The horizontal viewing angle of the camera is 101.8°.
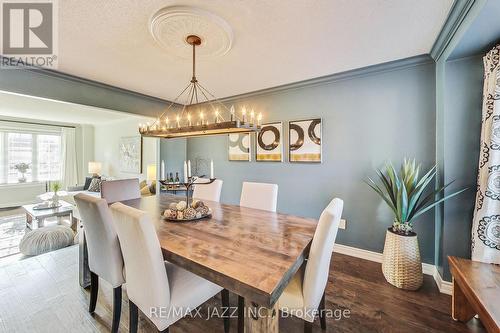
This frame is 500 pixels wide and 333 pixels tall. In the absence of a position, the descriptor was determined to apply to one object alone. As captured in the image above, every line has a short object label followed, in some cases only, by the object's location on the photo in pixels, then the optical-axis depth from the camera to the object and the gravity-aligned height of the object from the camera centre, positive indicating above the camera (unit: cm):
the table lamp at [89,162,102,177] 582 -8
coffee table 347 -86
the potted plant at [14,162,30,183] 543 -8
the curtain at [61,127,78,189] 618 +22
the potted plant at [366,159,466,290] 193 -67
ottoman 265 -102
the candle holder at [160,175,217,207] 178 -16
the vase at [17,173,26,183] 550 -39
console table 111 -78
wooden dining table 88 -48
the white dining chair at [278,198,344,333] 113 -64
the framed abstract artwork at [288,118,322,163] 280 +36
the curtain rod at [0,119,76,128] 529 +115
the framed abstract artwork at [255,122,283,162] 312 +35
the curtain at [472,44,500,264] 157 -8
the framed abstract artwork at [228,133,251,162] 346 +32
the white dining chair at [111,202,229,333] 105 -66
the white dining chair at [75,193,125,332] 139 -54
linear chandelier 155 +32
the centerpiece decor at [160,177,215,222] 168 -39
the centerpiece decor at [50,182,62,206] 403 -62
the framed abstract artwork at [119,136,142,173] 521 +30
